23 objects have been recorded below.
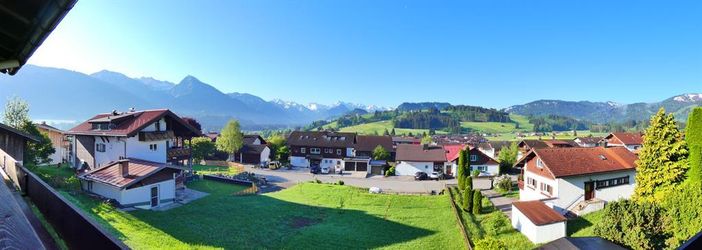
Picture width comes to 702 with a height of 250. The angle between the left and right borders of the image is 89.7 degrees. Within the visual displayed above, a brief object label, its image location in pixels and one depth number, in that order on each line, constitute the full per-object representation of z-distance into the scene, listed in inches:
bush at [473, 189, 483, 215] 1132.5
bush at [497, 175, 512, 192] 1508.4
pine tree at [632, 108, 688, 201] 941.8
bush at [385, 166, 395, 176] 2153.1
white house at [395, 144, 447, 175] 2127.2
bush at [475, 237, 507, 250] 629.5
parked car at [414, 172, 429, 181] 1969.7
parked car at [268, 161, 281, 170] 2307.3
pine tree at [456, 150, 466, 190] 1430.9
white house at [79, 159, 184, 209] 920.3
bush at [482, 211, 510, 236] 964.0
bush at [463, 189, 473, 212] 1148.5
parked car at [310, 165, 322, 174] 2155.4
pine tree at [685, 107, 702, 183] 793.3
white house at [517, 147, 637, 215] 1120.2
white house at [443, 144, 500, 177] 2095.2
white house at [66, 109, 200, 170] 1153.4
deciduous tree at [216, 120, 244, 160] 2445.9
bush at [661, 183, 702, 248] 721.6
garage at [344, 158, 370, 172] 2316.7
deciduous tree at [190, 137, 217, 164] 2179.4
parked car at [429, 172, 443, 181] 1990.3
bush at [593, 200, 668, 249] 732.7
